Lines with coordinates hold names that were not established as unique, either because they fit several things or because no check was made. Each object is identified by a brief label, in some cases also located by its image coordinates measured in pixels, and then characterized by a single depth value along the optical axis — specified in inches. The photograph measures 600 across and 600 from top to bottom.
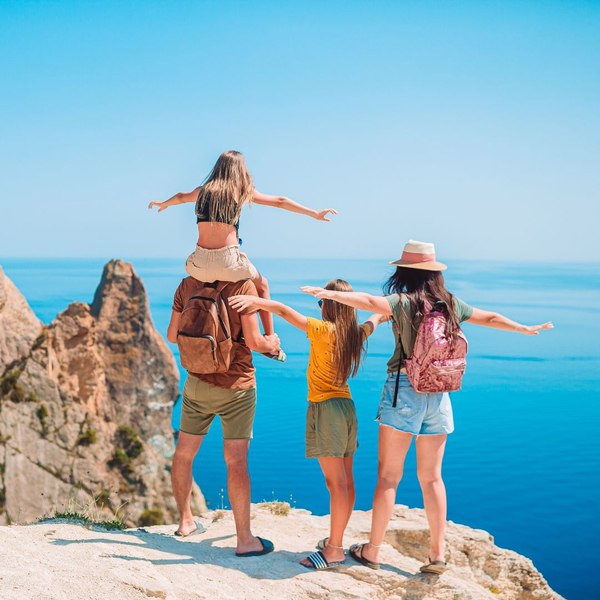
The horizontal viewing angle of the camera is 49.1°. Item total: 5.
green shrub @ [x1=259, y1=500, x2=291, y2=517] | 275.7
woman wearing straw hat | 194.4
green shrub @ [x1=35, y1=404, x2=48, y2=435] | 1091.3
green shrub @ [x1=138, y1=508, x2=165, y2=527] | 1098.7
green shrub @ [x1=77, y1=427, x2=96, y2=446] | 1141.7
